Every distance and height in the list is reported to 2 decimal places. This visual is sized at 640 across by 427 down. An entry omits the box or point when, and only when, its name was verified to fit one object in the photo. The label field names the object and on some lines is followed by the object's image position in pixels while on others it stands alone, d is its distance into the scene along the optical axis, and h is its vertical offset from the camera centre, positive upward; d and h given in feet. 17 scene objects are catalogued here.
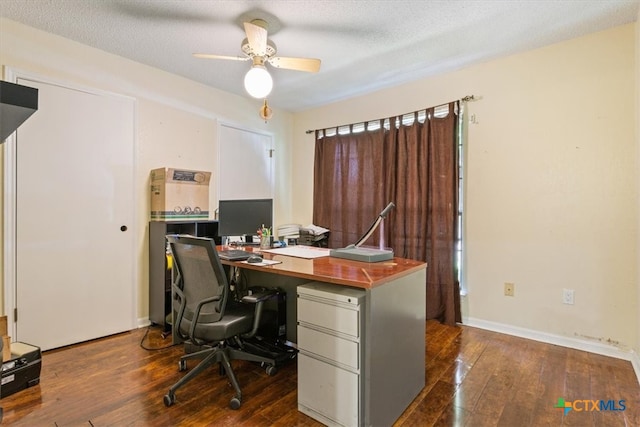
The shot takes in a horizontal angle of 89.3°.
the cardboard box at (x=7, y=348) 6.50 -2.91
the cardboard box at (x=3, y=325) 6.91 -2.56
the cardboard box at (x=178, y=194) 9.70 +0.44
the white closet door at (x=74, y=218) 8.07 -0.30
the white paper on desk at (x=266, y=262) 6.54 -1.10
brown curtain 10.26 +0.67
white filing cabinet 5.06 -2.37
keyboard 7.04 -1.05
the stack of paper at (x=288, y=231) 13.94 -0.96
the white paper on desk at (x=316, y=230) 13.03 -0.84
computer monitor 8.35 -0.20
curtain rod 10.12 +3.53
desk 5.05 -1.93
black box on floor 6.30 -3.27
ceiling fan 7.12 +3.55
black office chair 5.97 -1.98
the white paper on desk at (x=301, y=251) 7.62 -1.08
